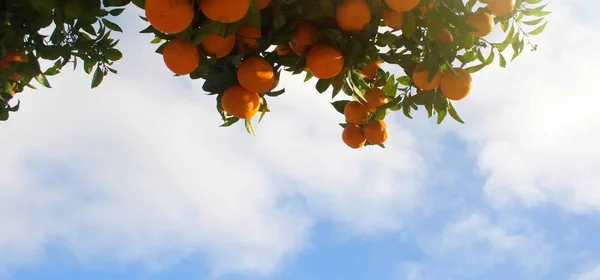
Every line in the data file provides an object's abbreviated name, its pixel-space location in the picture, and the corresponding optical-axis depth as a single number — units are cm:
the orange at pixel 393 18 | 237
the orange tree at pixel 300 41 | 216
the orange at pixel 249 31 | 222
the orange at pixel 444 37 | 237
